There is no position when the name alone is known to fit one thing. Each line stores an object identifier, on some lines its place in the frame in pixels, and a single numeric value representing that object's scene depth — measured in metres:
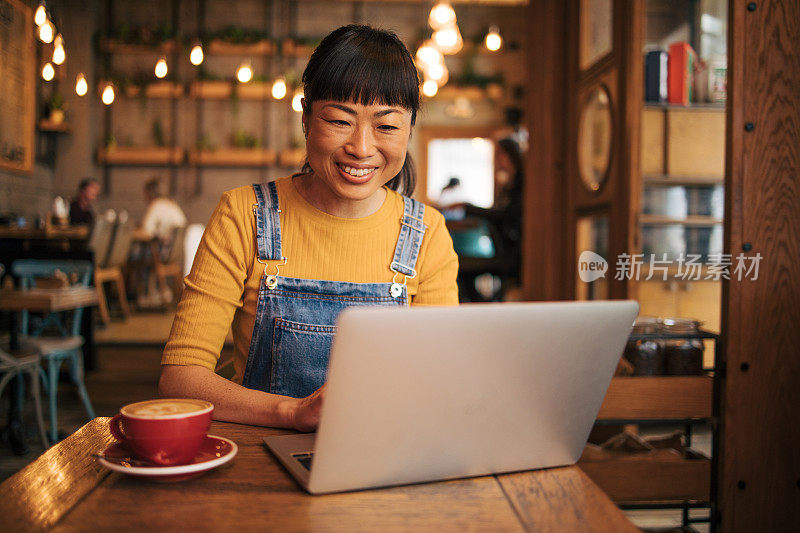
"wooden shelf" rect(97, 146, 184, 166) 8.32
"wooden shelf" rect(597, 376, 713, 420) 1.92
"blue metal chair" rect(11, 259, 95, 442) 3.09
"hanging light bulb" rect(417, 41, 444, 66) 5.81
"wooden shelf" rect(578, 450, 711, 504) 1.92
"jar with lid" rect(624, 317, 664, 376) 1.99
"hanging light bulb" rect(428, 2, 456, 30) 5.05
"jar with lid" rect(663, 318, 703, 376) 1.99
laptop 0.58
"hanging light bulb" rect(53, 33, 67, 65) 4.55
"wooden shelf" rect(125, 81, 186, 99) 8.34
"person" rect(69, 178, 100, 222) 6.80
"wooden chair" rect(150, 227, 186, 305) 7.00
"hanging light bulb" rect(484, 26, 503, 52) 7.01
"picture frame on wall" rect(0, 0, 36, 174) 6.50
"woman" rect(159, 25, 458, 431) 1.09
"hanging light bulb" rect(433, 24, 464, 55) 5.42
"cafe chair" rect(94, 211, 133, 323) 6.03
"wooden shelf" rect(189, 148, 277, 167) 8.38
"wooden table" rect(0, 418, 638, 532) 0.58
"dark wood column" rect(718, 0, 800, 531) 1.78
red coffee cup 0.66
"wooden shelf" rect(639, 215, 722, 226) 2.57
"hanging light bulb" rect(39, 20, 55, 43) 4.24
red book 2.56
